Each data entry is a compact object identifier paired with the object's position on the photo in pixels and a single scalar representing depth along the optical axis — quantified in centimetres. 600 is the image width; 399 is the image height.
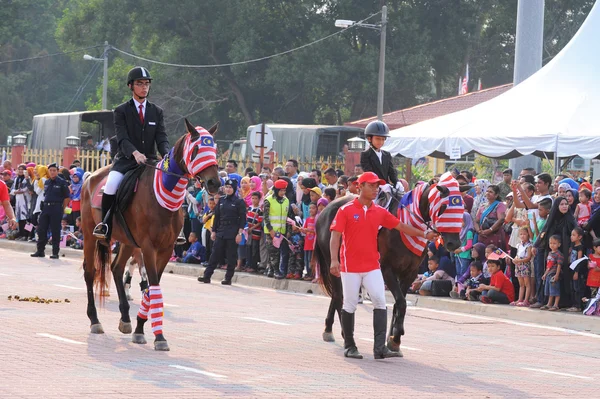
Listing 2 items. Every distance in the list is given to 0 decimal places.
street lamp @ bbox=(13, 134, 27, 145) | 4305
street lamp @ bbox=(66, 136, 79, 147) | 3907
